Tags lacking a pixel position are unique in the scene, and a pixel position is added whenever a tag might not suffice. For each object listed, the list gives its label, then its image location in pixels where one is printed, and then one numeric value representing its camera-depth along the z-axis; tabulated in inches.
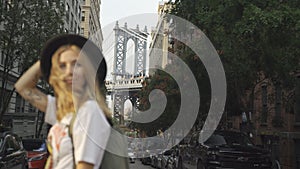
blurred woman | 78.4
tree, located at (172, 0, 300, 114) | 440.1
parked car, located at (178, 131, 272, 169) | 458.0
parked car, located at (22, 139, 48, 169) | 500.4
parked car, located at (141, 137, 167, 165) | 1070.4
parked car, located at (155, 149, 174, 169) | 741.5
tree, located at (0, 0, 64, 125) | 643.3
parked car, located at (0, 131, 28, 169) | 351.5
